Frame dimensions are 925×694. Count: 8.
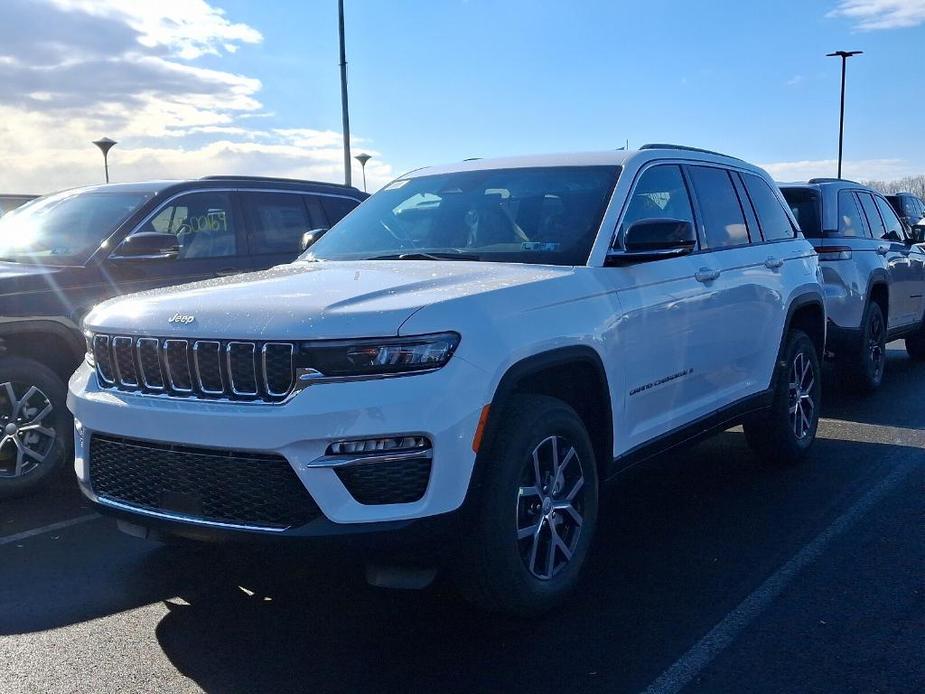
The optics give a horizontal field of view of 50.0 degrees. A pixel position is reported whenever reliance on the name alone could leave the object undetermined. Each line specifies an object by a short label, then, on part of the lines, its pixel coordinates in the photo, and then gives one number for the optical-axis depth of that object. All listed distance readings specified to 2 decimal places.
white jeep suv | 3.34
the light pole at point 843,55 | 38.88
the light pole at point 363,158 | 27.93
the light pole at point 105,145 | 23.30
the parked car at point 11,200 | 12.83
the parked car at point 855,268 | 8.77
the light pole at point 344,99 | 19.94
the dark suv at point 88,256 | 5.80
